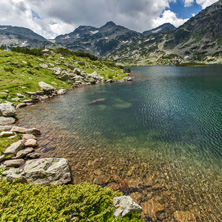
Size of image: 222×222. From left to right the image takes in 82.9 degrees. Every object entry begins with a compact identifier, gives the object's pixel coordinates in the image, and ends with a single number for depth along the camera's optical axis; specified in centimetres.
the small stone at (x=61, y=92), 6105
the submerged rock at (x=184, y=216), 1088
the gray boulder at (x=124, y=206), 840
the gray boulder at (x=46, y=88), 5691
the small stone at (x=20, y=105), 4114
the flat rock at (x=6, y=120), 2837
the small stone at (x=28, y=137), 2267
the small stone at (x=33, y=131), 2497
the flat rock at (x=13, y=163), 1633
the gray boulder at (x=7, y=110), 3127
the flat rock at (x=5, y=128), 2399
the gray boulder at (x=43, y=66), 8244
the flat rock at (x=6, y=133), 2161
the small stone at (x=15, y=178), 1079
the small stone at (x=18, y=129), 2434
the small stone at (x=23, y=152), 1806
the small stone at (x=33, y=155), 1856
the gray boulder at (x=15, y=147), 1832
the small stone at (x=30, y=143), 2106
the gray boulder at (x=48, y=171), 1363
